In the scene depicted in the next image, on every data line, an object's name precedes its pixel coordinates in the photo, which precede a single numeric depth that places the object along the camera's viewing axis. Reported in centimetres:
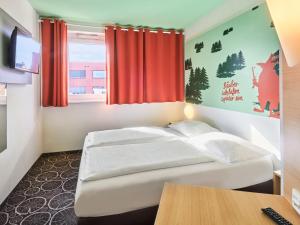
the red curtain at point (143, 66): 356
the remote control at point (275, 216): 88
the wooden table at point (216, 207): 95
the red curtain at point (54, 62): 321
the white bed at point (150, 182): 145
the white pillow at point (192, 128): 282
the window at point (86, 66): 359
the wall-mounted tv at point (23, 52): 202
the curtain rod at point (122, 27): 339
